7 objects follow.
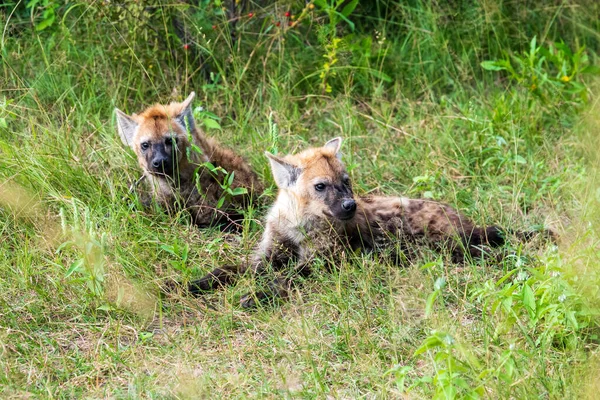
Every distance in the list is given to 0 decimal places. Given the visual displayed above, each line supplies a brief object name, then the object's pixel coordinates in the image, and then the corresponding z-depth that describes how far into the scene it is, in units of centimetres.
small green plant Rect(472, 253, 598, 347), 725
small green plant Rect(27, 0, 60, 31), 1237
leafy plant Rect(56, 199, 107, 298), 820
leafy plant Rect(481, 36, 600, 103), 1208
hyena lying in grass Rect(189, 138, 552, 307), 970
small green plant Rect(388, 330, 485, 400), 628
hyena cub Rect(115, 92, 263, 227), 1098
